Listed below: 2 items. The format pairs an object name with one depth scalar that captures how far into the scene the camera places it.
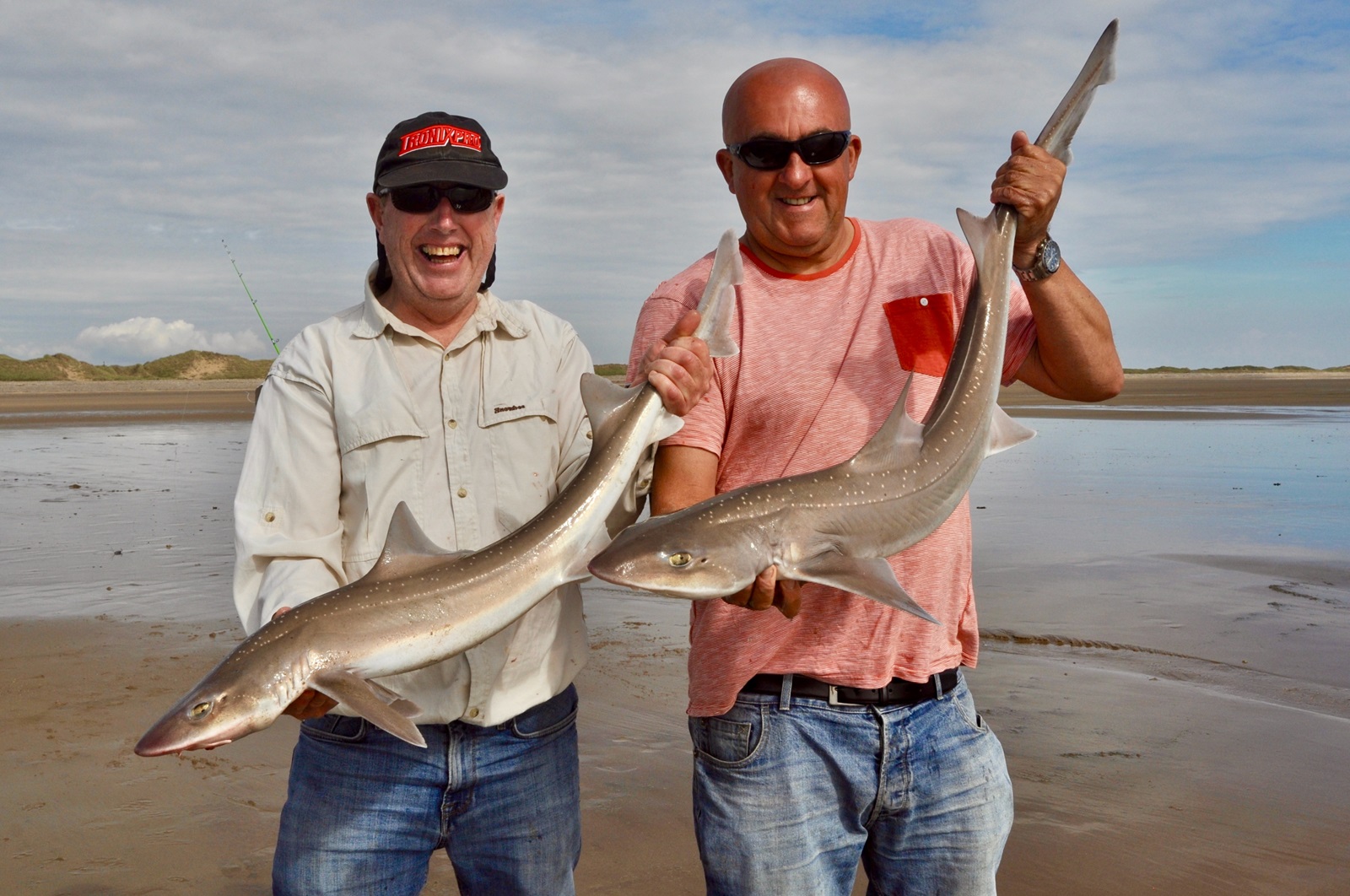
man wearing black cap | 3.26
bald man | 3.06
